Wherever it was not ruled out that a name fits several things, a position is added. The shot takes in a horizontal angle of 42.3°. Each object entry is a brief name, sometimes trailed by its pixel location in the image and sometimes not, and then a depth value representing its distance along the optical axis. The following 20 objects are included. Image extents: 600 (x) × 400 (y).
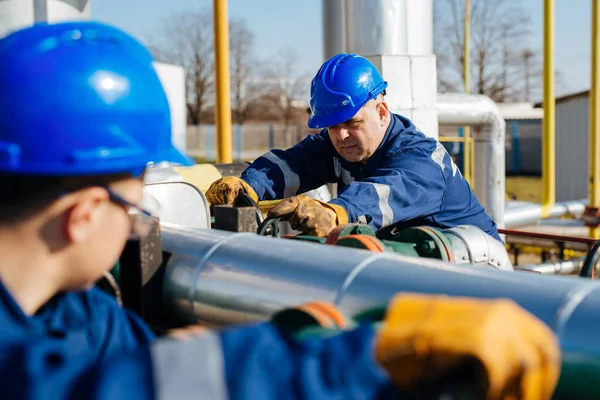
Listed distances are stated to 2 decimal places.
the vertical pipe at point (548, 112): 7.73
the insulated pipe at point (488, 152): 5.82
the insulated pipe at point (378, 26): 4.16
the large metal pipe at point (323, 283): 1.11
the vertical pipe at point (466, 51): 10.15
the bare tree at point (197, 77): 29.23
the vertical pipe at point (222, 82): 5.66
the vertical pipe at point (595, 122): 8.12
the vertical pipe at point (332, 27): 4.98
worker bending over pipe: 2.78
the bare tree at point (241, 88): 30.95
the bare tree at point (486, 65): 25.88
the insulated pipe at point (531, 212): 7.08
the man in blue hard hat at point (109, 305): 0.85
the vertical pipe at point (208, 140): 30.61
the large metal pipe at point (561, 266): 5.67
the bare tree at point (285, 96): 34.38
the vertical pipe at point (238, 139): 29.12
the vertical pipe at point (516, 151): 23.78
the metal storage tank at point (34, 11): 3.09
